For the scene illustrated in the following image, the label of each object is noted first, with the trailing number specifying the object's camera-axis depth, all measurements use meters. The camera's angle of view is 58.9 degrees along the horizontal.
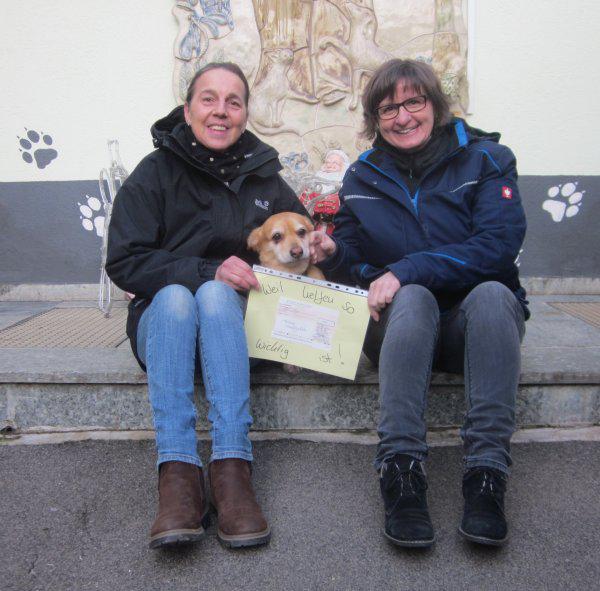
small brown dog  2.17
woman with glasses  1.57
